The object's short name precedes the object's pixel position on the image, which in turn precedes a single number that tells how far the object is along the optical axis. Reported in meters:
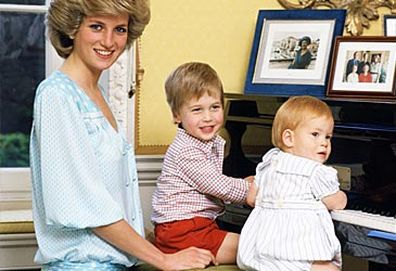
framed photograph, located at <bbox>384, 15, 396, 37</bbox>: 3.09
